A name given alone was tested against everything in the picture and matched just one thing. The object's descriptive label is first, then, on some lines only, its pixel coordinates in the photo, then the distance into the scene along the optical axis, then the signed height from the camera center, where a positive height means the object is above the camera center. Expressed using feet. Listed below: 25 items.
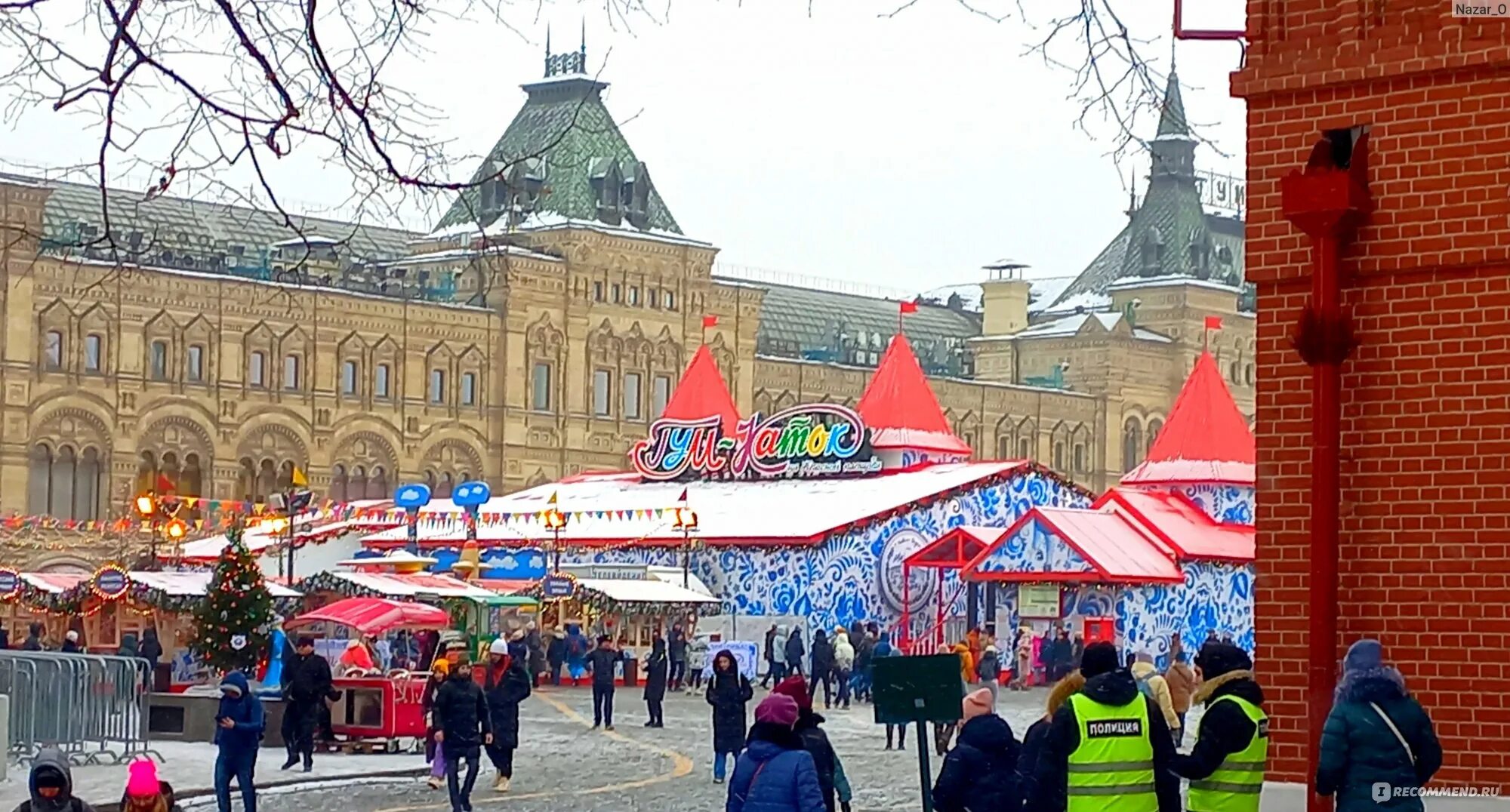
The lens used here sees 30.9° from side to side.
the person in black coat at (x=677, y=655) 145.38 -11.26
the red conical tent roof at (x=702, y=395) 189.26 +3.44
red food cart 88.99 -8.92
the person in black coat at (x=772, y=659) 147.86 -11.65
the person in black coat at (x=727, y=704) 74.38 -7.07
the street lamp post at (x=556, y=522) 162.32 -4.86
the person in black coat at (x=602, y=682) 107.86 -9.50
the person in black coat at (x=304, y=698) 79.97 -7.66
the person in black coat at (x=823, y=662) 130.62 -10.32
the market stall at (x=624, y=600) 149.18 -8.72
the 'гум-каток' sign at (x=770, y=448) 176.96 -0.16
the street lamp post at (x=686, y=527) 158.61 -4.86
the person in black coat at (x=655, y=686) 109.29 -9.70
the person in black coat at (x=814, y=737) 41.73 -4.73
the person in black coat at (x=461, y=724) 66.18 -6.94
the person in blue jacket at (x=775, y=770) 34.50 -4.14
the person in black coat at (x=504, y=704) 73.97 -7.29
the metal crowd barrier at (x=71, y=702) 78.79 -7.86
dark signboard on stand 39.37 -3.49
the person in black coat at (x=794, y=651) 140.05 -10.50
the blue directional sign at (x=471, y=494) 168.66 -3.26
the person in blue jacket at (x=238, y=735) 60.29 -6.61
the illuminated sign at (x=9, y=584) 148.66 -8.19
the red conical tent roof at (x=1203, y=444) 172.14 +0.51
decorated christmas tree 99.60 -6.57
